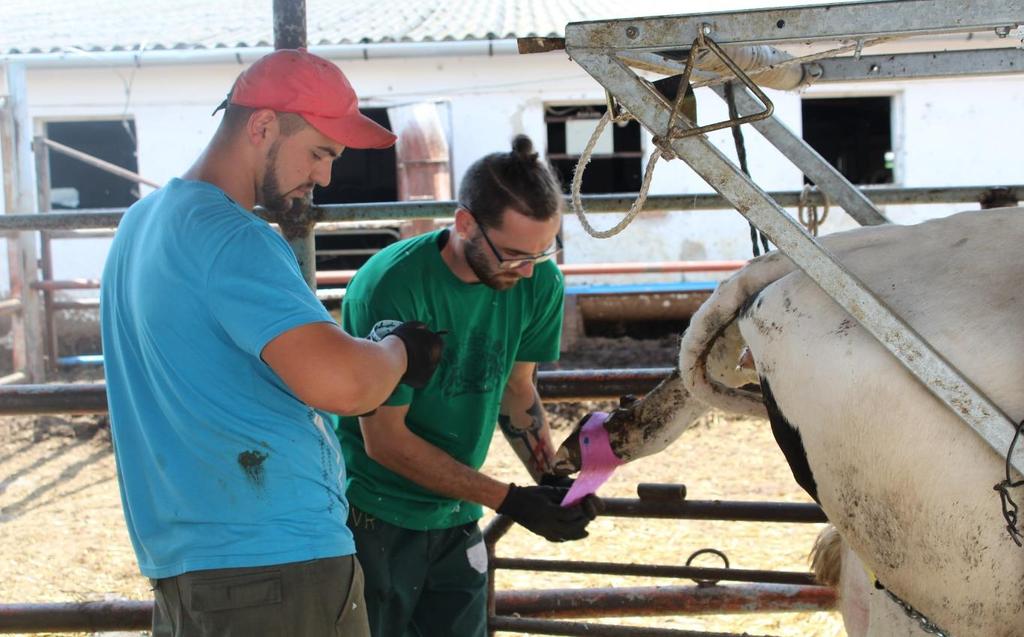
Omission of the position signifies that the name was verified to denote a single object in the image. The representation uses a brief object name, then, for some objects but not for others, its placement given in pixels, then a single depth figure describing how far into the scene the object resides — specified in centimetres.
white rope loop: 162
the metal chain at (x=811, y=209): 262
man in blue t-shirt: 162
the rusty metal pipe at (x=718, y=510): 265
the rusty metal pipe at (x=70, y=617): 254
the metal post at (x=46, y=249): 897
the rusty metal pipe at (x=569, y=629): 261
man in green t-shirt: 229
